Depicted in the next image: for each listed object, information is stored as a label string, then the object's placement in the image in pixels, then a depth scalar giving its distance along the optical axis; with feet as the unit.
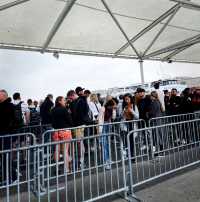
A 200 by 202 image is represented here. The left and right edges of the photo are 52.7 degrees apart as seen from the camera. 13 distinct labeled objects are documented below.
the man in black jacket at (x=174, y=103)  22.05
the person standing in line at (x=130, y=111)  16.14
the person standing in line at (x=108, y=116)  13.39
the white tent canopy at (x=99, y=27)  18.84
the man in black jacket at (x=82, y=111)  16.01
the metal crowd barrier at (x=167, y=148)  12.94
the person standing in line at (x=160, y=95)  18.44
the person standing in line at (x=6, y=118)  12.81
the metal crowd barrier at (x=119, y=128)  15.17
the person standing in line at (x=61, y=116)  14.28
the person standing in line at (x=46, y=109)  20.07
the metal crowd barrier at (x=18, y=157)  8.93
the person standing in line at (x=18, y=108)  16.12
